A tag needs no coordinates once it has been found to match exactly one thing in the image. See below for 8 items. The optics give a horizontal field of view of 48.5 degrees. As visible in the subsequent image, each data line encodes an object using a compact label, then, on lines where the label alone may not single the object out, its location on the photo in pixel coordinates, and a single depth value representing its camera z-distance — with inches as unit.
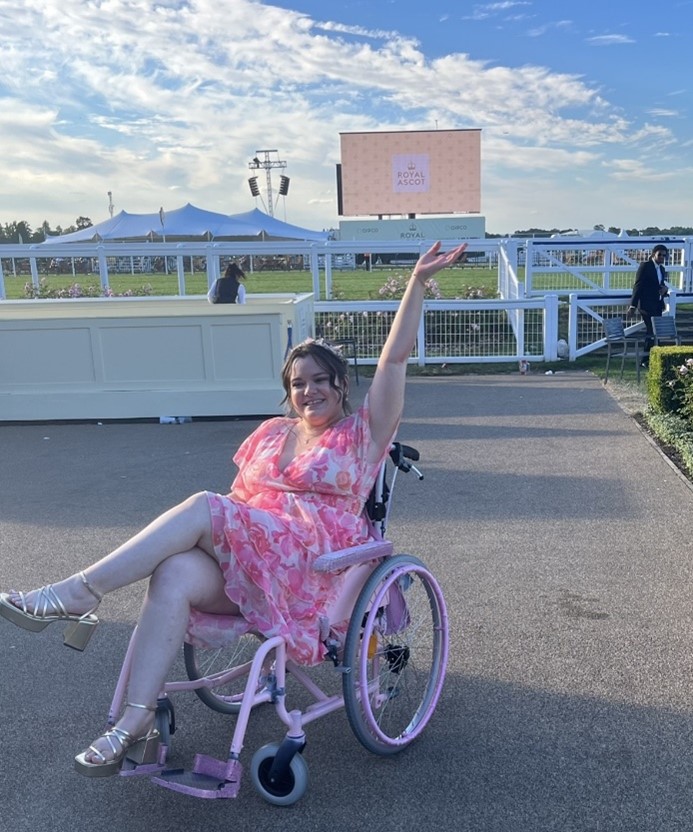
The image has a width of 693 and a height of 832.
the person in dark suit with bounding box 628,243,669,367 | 452.8
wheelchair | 91.5
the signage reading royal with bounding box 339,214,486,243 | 1667.6
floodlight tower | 1971.0
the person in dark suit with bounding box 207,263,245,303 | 380.5
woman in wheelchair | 91.7
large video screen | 1745.8
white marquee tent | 1048.8
